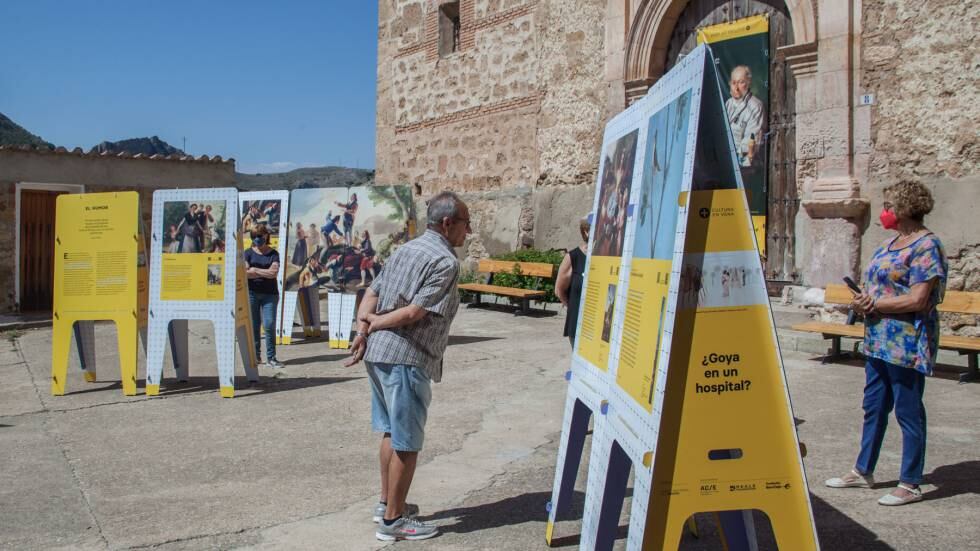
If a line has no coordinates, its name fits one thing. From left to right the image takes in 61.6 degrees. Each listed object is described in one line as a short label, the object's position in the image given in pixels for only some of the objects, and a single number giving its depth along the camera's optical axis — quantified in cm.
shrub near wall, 1323
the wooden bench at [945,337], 712
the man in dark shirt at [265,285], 868
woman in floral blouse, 411
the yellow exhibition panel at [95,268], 740
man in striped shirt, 377
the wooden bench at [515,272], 1240
